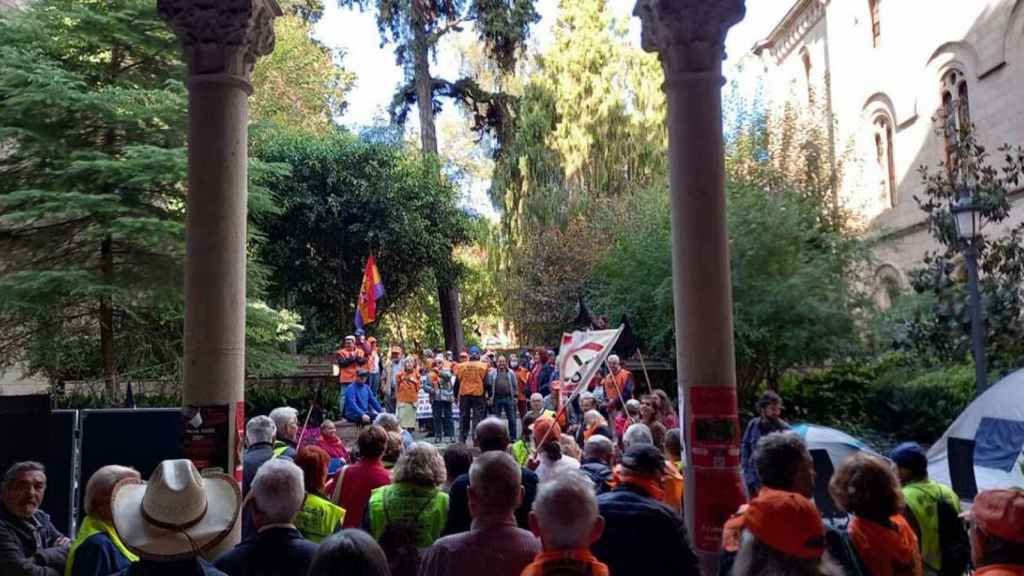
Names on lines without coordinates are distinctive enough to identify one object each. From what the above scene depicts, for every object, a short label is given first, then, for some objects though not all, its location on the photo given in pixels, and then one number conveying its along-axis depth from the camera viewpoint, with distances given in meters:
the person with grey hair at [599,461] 5.54
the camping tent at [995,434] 11.14
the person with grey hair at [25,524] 4.15
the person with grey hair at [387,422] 6.23
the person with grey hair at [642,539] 3.58
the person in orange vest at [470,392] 16.14
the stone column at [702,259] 5.70
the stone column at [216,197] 6.00
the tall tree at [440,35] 28.17
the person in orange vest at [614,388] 14.19
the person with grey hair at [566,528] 2.87
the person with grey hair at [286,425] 6.85
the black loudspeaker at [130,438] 7.04
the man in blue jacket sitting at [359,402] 14.12
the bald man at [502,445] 4.93
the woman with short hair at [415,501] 4.40
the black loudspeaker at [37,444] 6.30
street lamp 11.66
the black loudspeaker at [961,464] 7.59
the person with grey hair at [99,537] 3.82
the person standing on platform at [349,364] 14.33
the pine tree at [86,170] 13.27
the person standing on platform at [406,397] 16.42
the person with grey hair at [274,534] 3.30
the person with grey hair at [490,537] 3.25
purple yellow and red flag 20.89
